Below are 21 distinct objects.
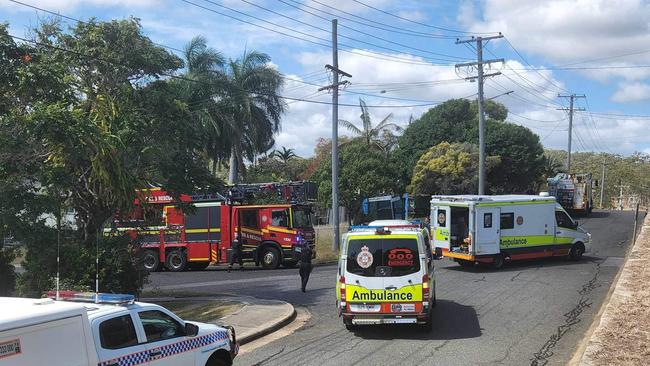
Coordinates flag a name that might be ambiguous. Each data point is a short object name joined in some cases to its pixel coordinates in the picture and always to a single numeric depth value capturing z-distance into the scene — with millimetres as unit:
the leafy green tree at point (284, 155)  73462
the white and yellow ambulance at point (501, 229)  21266
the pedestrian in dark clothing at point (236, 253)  26375
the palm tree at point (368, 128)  47562
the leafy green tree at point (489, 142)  49500
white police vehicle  5023
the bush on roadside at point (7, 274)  16594
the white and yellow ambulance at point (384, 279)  11102
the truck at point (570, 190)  46281
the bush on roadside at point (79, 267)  14344
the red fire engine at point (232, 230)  26266
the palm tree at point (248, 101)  37531
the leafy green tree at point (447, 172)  43531
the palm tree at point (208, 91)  35375
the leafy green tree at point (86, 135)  13391
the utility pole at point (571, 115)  65062
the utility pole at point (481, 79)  33688
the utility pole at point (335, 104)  28297
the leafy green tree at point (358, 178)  38656
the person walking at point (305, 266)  17672
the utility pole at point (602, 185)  79869
